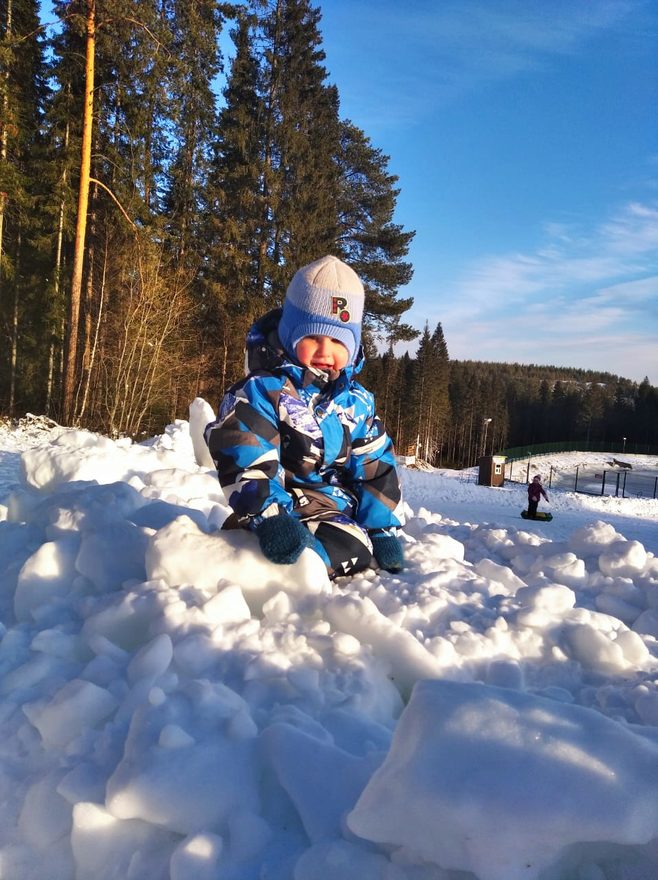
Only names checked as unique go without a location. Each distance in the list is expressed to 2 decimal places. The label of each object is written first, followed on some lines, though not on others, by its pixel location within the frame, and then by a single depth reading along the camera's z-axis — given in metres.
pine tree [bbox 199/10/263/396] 18.09
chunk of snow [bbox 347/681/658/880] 0.99
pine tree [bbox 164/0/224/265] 16.22
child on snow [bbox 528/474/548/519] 12.44
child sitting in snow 2.33
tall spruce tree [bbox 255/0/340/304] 18.55
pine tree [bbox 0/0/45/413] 14.89
